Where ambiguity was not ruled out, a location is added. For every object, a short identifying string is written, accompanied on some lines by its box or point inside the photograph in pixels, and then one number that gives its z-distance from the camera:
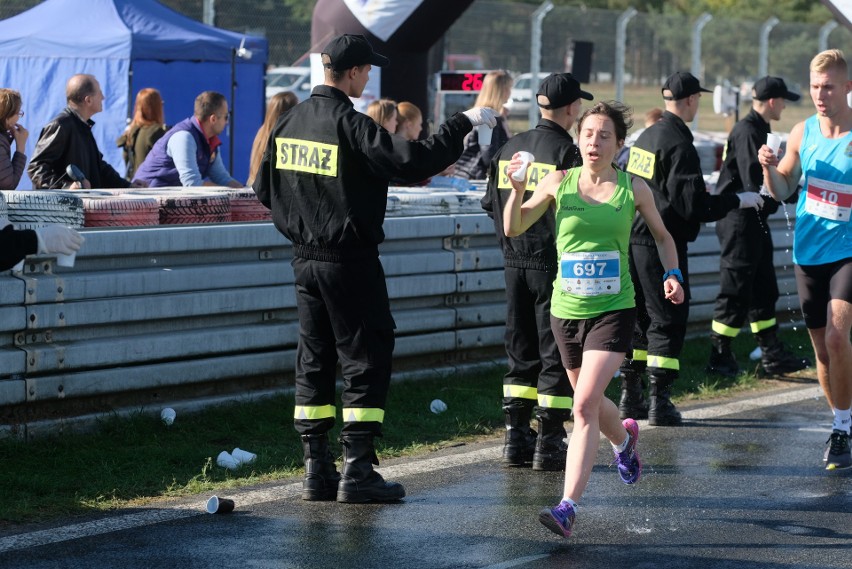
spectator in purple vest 20.11
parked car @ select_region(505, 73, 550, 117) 53.09
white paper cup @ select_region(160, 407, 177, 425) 15.19
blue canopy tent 29.55
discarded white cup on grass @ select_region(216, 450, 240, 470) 13.98
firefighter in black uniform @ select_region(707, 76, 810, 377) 19.47
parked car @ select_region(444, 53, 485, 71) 50.41
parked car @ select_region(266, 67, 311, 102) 57.16
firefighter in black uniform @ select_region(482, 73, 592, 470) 14.21
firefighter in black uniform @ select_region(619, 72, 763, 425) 16.66
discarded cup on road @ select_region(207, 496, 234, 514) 12.16
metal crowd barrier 14.20
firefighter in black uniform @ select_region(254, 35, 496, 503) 12.59
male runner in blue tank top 14.57
